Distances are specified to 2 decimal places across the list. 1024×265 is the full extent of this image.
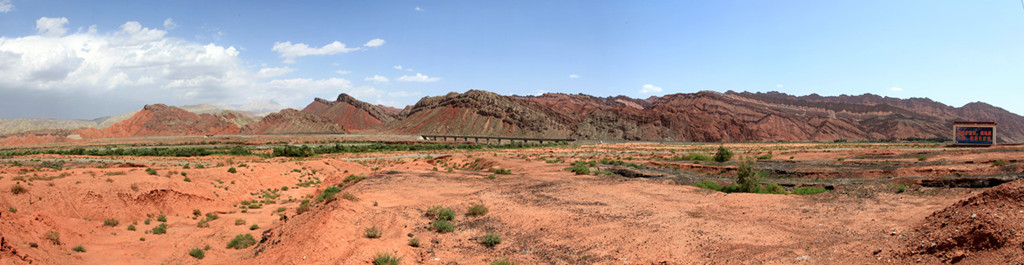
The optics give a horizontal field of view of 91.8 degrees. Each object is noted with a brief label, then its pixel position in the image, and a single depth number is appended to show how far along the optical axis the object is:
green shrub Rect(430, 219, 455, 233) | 13.85
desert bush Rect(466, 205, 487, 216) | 15.69
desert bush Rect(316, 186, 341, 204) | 18.41
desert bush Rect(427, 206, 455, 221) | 15.23
